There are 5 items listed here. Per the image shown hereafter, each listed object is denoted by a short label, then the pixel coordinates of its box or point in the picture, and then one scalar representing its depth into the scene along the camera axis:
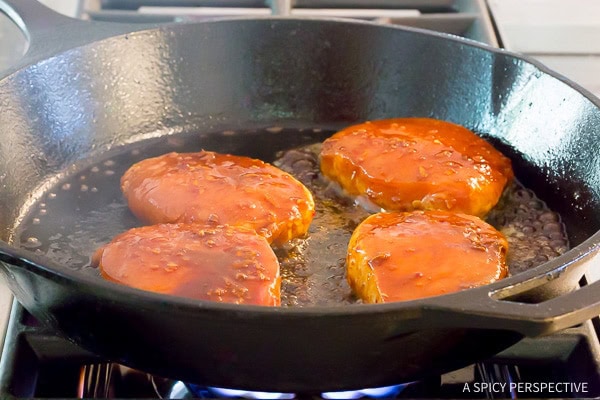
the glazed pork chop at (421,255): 0.68
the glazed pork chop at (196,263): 0.67
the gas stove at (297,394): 0.68
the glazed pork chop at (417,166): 0.75
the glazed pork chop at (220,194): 0.74
